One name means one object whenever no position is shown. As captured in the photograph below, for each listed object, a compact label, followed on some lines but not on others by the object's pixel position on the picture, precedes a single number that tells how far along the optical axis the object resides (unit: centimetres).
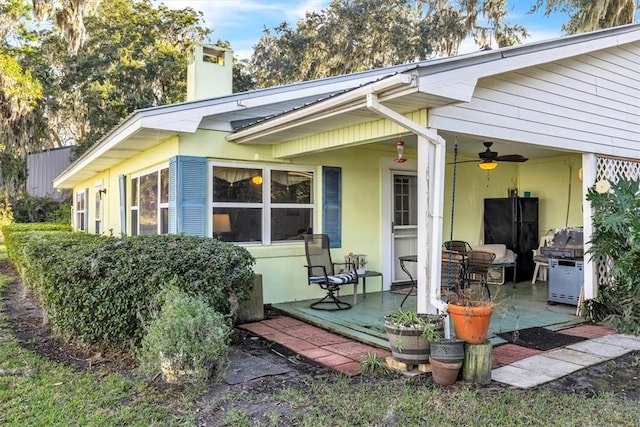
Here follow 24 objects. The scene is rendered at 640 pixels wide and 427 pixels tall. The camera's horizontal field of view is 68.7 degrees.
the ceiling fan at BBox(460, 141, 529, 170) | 643
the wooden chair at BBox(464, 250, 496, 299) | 610
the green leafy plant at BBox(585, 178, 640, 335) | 421
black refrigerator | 827
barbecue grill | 602
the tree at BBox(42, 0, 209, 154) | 1695
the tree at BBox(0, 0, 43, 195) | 1383
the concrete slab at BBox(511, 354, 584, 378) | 383
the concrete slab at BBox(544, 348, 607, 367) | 408
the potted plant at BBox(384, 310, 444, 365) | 376
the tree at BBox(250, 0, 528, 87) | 1642
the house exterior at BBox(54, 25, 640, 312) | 422
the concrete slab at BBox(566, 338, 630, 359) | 432
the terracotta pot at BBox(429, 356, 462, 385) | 353
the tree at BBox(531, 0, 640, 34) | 1138
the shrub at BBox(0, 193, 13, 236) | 1816
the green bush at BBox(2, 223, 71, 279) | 920
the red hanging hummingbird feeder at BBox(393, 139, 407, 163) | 523
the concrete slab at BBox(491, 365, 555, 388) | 361
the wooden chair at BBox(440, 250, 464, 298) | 561
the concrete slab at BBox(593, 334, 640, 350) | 458
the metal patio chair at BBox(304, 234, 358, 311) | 592
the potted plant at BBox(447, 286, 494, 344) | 358
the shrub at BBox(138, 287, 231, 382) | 351
